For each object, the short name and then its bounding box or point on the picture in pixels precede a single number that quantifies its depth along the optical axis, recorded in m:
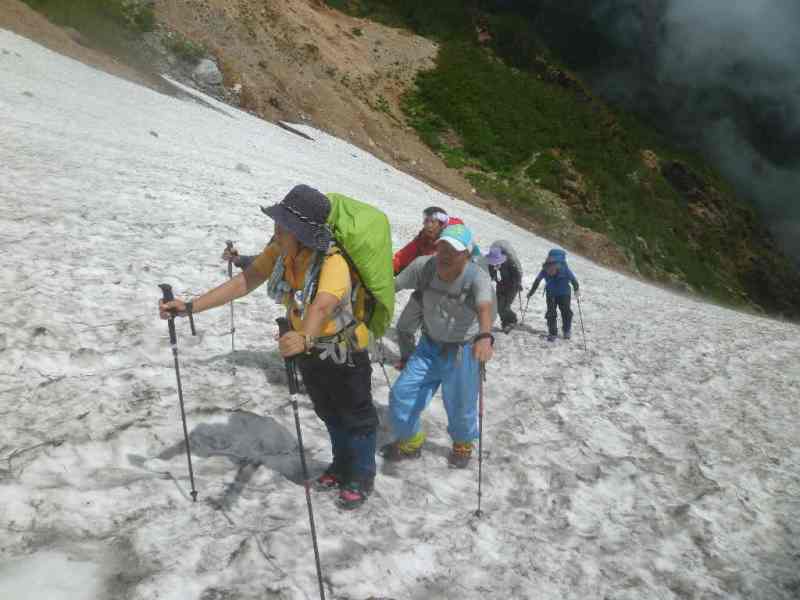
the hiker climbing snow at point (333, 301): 3.99
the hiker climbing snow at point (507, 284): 10.86
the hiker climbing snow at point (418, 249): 7.76
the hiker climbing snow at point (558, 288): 11.22
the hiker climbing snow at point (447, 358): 5.64
